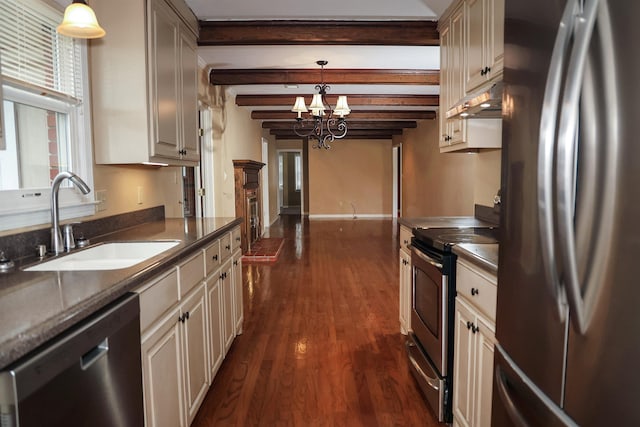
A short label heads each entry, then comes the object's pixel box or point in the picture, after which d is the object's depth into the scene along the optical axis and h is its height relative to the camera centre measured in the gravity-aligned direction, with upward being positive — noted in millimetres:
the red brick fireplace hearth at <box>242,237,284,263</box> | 5871 -968
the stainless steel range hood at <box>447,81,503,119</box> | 1722 +410
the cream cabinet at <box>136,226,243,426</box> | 1465 -646
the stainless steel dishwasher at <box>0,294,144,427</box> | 817 -449
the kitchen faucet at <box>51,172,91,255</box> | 1754 -133
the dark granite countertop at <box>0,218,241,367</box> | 859 -291
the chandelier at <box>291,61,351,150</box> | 4355 +878
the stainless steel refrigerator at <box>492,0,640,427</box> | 741 -51
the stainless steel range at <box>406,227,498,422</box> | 1974 -637
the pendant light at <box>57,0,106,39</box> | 1584 +673
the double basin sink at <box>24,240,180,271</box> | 1737 -306
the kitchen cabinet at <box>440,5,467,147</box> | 2650 +797
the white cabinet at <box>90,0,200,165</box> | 2199 +588
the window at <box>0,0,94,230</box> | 1697 +377
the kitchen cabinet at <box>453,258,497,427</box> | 1538 -658
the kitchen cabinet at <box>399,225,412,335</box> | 2807 -655
